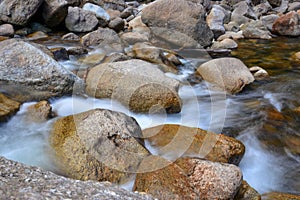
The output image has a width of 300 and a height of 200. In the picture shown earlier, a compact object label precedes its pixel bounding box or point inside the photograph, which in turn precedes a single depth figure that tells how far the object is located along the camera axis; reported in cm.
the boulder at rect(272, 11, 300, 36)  1135
